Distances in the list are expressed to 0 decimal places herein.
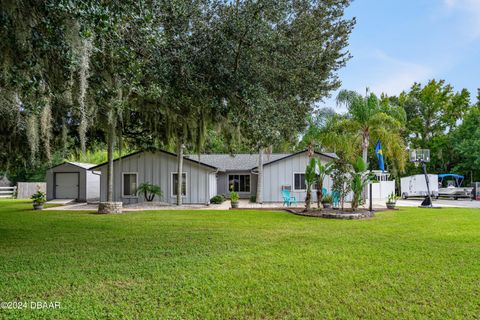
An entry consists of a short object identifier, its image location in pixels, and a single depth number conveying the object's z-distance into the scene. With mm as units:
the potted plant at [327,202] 12938
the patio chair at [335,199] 12014
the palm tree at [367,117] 12750
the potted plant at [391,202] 13609
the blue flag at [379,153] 13398
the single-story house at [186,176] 16078
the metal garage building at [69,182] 19234
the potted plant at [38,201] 13312
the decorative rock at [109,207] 11633
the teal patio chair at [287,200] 14281
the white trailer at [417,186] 22562
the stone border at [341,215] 10000
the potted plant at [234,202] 13800
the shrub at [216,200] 16438
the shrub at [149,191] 15484
